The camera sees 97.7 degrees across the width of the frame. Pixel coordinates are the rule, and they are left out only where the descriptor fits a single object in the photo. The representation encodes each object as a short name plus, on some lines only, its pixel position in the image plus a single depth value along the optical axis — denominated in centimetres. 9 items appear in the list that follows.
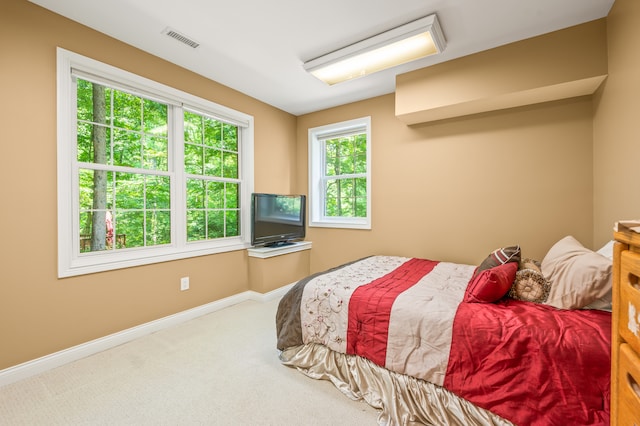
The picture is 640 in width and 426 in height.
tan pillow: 147
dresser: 77
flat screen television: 351
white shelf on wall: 351
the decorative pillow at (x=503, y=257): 202
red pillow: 171
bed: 131
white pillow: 162
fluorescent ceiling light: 222
